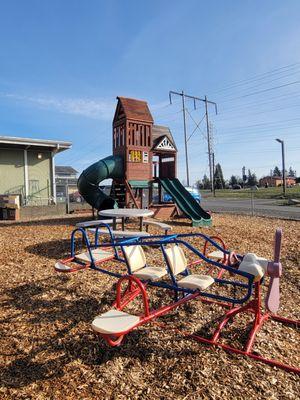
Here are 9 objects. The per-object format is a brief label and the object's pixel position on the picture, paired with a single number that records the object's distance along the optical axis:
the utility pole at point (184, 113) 31.78
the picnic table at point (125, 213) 6.35
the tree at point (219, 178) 76.88
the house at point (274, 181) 79.96
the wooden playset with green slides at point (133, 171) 11.30
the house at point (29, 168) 16.67
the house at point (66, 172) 46.69
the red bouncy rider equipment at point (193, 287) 2.66
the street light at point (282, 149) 28.98
